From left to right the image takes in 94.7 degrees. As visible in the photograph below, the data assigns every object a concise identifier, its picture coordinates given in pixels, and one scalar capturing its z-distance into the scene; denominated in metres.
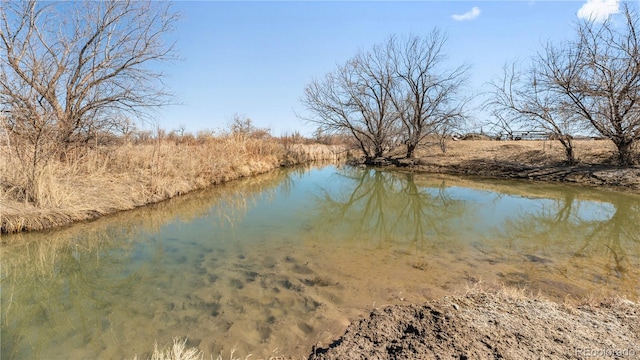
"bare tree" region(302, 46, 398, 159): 20.44
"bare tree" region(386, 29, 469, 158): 19.09
